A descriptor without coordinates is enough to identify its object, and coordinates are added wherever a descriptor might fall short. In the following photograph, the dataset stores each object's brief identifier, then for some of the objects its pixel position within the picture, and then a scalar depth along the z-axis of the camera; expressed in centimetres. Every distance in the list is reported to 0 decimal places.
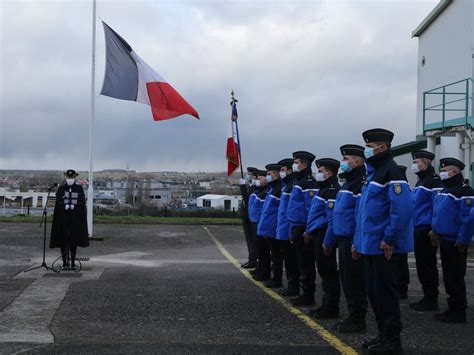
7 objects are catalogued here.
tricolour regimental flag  1425
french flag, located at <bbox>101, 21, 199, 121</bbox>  1591
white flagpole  1705
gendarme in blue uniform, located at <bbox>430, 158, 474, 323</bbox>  751
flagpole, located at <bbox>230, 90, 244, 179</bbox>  1422
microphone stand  1119
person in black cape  1141
